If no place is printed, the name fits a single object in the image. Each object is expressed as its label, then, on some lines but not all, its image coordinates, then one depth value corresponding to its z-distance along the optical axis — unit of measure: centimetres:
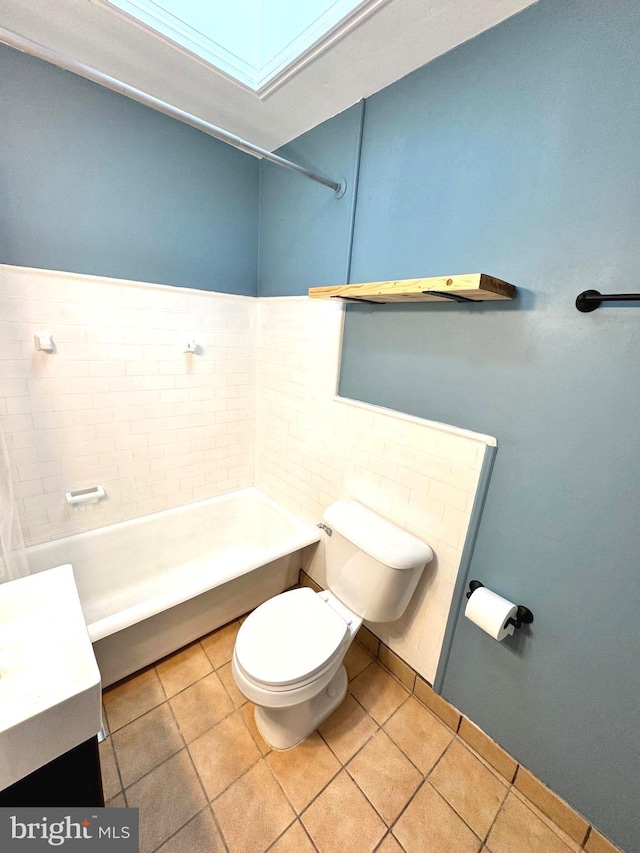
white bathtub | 148
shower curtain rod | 83
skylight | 112
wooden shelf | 95
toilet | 121
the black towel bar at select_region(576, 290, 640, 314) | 87
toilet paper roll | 115
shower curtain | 121
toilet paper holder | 117
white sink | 72
